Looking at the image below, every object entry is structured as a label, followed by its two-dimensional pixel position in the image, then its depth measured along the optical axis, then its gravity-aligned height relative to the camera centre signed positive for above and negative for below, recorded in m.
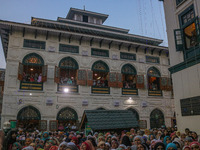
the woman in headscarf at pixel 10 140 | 6.11 -0.85
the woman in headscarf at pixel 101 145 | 4.85 -0.83
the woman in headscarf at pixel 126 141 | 6.45 -0.97
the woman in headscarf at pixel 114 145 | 5.89 -0.99
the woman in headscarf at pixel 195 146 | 4.55 -0.82
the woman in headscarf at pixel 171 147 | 4.39 -0.80
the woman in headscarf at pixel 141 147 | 4.94 -0.89
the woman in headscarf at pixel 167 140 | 6.51 -0.97
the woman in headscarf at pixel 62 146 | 5.07 -0.87
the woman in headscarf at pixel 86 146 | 5.04 -0.89
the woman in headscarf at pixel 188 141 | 5.94 -0.91
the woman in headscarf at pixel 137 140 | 5.58 -0.83
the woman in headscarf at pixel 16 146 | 6.16 -1.04
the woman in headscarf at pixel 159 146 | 4.55 -0.81
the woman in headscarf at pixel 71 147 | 3.82 -0.68
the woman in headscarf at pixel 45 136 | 8.30 -0.99
